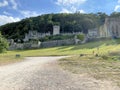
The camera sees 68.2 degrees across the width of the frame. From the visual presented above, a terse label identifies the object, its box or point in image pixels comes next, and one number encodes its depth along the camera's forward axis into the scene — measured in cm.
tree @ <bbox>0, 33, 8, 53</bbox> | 2284
